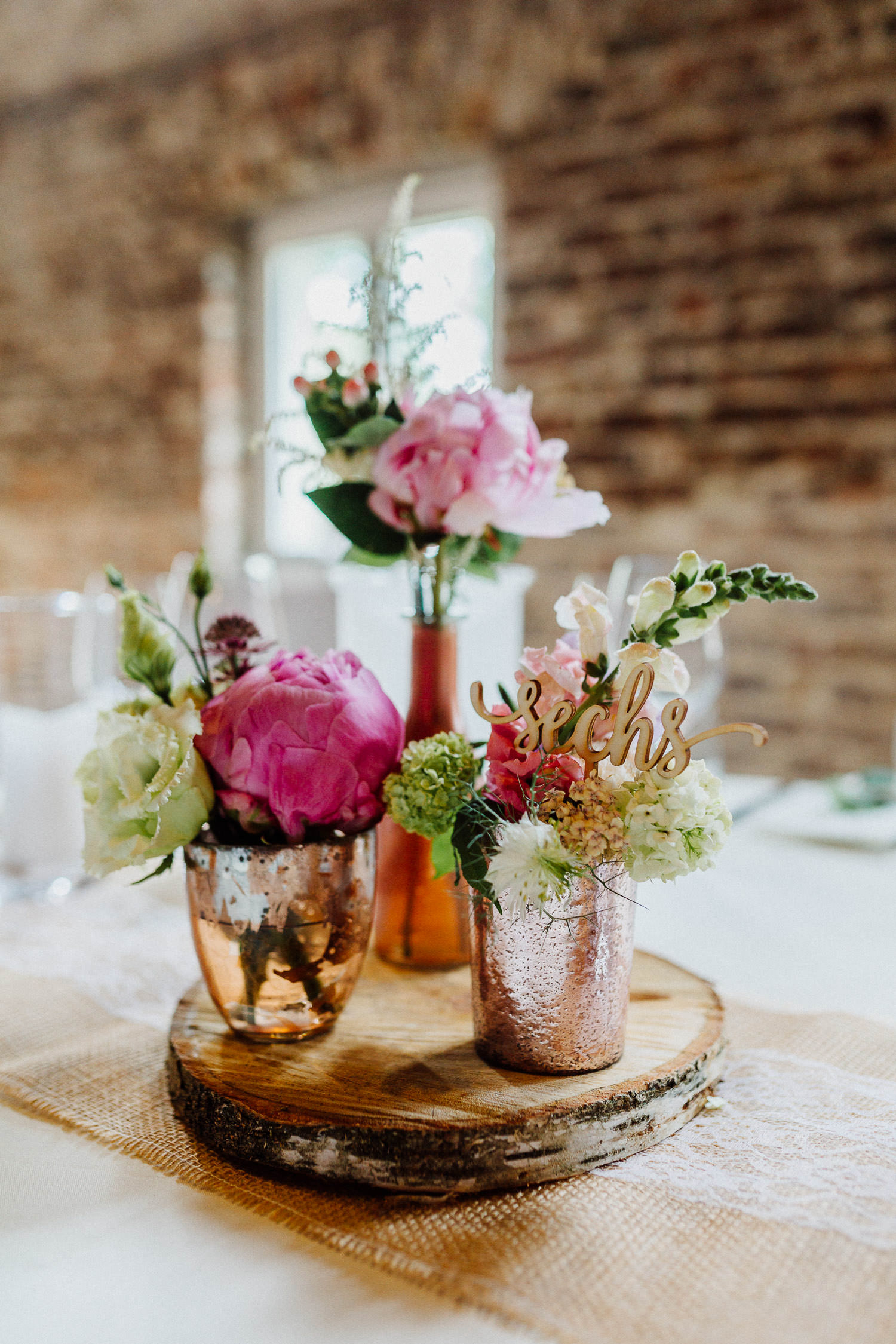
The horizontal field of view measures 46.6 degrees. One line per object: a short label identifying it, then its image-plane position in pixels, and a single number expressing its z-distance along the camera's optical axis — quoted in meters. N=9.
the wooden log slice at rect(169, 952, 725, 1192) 0.52
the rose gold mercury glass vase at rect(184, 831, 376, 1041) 0.60
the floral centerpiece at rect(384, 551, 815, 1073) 0.52
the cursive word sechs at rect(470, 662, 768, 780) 0.54
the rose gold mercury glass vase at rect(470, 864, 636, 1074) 0.56
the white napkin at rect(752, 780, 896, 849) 1.16
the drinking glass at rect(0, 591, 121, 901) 1.00
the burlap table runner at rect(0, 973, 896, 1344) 0.42
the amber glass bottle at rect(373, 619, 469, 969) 0.78
